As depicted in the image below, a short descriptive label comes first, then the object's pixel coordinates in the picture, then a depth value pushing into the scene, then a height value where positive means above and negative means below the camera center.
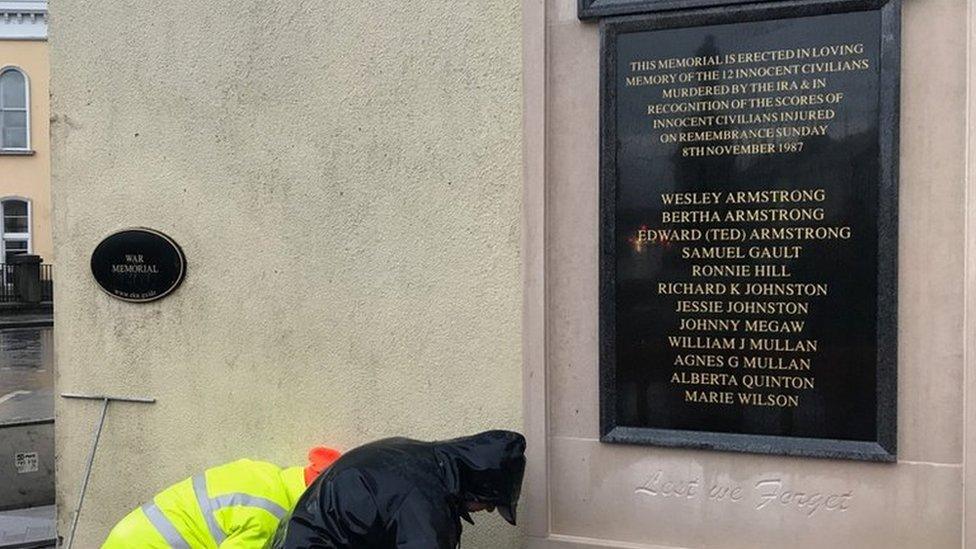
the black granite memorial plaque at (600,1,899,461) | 3.33 +0.12
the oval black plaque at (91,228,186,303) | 4.39 -0.01
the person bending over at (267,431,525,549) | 2.71 -0.75
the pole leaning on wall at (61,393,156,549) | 4.46 -0.92
